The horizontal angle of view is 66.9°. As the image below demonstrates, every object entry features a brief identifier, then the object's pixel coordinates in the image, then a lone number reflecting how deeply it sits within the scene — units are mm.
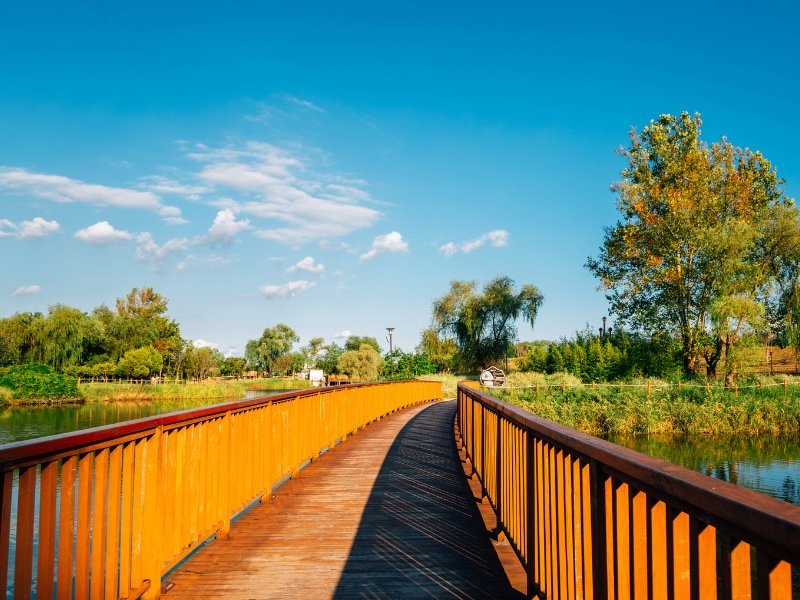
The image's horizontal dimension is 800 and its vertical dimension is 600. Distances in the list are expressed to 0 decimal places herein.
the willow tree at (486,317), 48469
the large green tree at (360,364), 64625
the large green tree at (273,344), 106812
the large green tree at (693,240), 29859
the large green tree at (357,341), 122538
